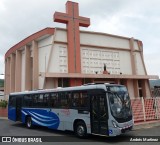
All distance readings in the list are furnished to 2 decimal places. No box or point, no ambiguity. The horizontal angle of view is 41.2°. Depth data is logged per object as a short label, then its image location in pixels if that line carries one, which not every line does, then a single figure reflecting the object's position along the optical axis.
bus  10.20
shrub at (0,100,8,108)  29.13
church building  25.23
